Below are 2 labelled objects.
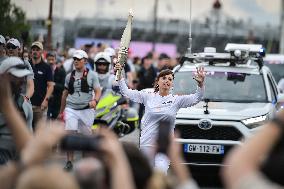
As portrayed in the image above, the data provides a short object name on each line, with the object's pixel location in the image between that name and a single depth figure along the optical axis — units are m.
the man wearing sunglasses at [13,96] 8.56
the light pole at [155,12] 61.89
